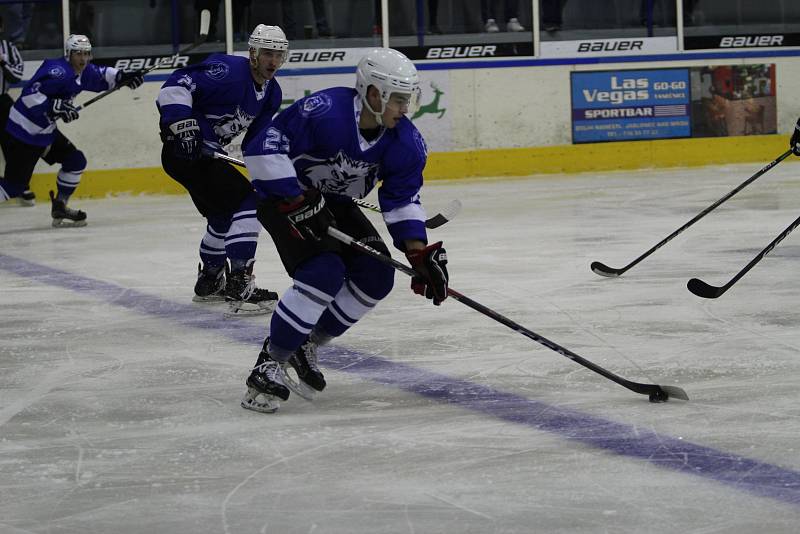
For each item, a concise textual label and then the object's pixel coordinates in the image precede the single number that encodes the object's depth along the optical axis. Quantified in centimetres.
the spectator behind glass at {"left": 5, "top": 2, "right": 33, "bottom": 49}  1884
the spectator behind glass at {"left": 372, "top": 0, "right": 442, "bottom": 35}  1992
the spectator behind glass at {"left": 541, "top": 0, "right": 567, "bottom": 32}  2031
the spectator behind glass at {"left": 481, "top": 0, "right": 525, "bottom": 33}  2019
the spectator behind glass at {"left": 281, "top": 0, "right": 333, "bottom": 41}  1978
